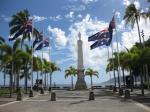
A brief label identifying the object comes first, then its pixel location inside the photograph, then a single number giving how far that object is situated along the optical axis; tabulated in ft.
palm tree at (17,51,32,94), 66.47
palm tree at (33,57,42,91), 91.46
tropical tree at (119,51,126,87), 83.74
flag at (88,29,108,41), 68.69
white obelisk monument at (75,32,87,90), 103.45
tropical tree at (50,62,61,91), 135.06
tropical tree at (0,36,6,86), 75.56
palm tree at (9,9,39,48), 85.36
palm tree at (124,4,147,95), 65.95
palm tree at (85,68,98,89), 163.24
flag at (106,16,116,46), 64.64
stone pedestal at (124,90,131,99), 47.70
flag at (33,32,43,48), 76.39
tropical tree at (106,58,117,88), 108.53
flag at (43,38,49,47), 79.90
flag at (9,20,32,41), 63.86
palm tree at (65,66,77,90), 162.84
